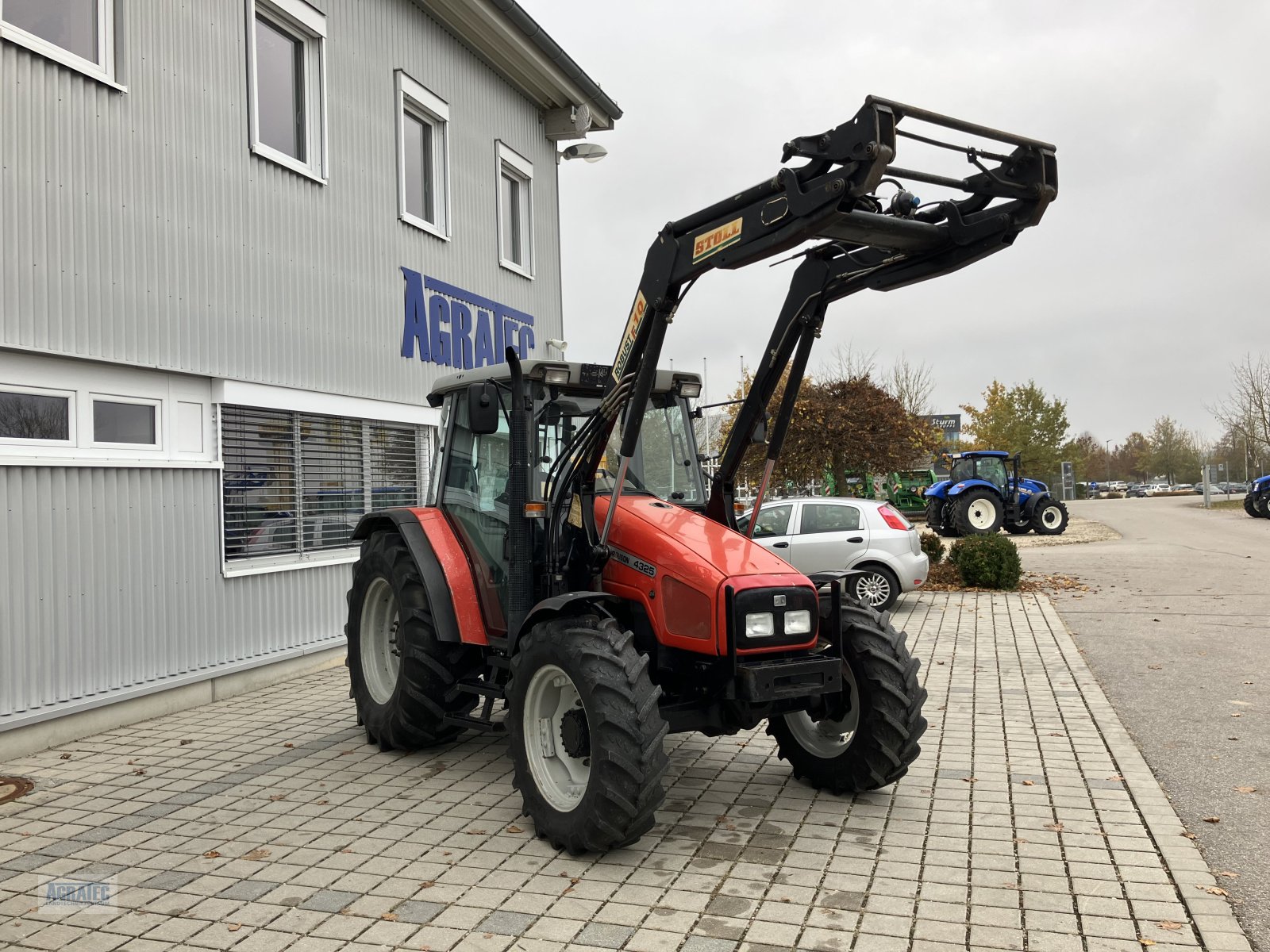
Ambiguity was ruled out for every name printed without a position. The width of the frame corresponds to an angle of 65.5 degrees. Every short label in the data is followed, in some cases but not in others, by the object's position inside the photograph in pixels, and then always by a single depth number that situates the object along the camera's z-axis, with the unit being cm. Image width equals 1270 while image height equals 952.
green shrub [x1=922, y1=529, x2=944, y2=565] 1656
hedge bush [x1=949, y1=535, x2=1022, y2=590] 1520
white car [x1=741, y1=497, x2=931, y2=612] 1241
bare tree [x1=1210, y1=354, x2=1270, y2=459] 4394
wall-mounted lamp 1517
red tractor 429
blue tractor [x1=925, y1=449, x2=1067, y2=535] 2648
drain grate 556
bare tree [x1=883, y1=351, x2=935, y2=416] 3894
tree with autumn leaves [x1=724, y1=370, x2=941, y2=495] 2077
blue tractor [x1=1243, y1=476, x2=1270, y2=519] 3309
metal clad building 662
